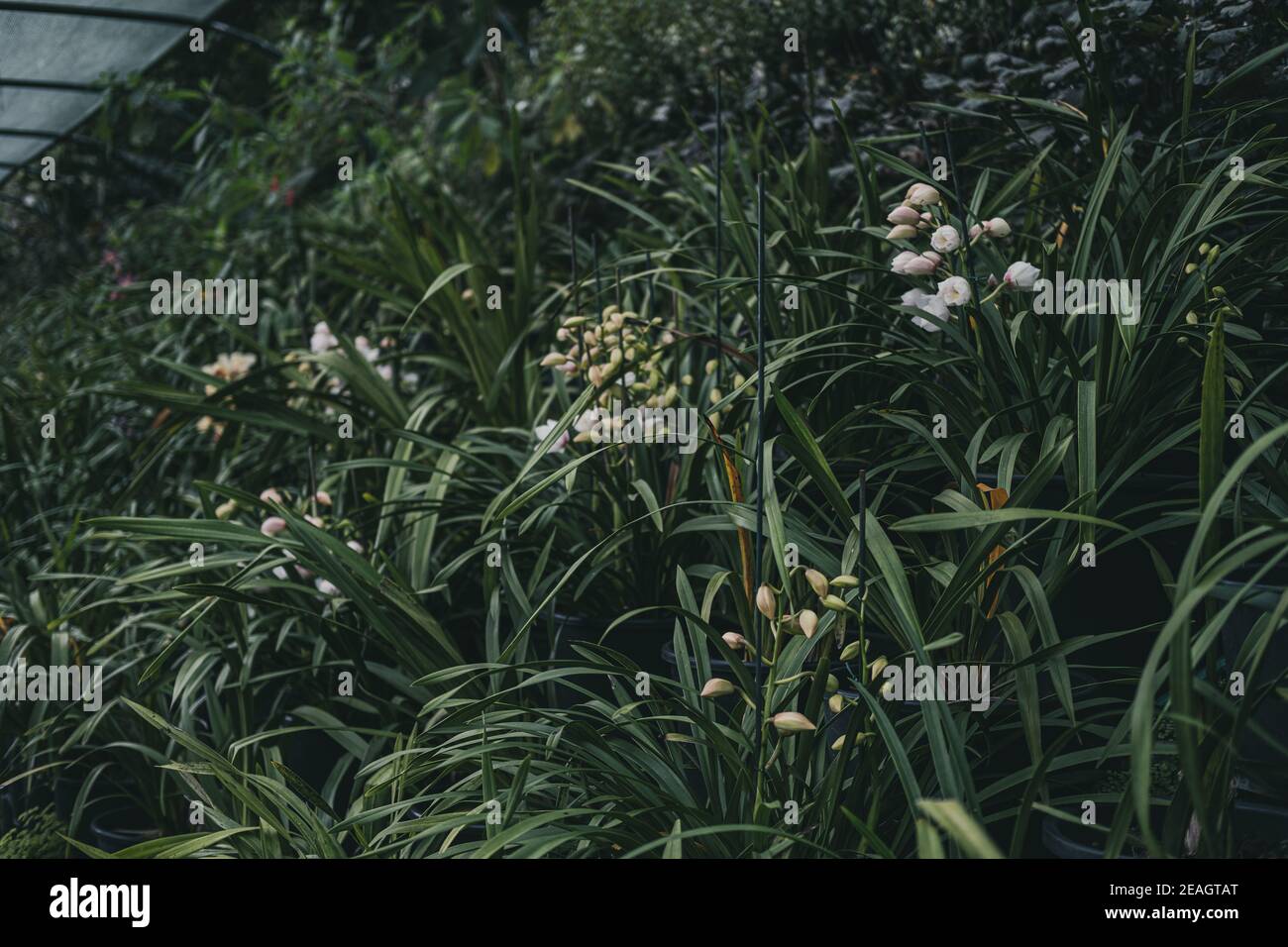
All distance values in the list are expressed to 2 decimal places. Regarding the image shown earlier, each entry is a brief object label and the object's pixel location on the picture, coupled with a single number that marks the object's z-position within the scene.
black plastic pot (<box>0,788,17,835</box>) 1.91
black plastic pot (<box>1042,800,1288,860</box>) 1.12
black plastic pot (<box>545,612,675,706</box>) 1.59
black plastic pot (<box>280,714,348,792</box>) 1.79
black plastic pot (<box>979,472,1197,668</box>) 1.36
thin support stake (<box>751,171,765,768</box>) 1.13
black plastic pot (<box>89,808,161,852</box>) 1.79
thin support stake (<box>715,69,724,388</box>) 1.64
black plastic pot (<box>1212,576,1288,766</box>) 1.11
